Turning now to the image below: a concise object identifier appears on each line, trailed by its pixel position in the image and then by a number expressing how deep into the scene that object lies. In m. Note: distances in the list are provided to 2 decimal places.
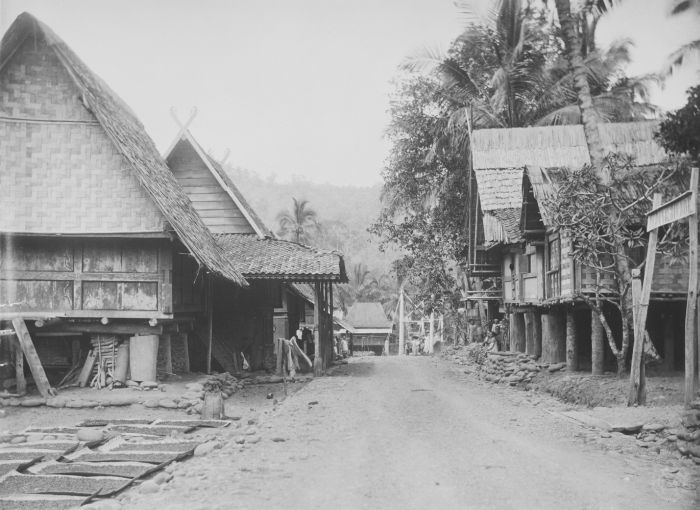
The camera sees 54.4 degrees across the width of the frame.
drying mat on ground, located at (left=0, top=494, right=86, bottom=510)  6.38
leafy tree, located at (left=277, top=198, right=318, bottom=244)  50.88
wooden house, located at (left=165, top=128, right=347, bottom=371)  18.83
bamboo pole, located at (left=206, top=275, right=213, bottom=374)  18.36
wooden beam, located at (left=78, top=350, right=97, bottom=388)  14.64
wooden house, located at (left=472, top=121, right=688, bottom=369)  15.77
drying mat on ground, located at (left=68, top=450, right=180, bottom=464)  8.23
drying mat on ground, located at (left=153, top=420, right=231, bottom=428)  11.35
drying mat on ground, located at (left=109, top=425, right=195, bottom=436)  10.70
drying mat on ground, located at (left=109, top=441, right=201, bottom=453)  8.92
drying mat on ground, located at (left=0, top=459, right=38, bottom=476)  7.84
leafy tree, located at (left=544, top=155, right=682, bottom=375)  13.30
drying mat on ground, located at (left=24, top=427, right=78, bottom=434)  10.84
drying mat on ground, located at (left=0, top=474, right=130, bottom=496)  6.86
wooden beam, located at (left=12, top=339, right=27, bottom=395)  13.71
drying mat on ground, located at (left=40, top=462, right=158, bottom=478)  7.54
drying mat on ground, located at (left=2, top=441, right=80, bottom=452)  9.05
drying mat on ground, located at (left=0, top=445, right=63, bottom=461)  8.48
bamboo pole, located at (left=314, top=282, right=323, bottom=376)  19.75
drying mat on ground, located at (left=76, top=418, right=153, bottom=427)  11.54
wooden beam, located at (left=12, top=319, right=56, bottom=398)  13.38
